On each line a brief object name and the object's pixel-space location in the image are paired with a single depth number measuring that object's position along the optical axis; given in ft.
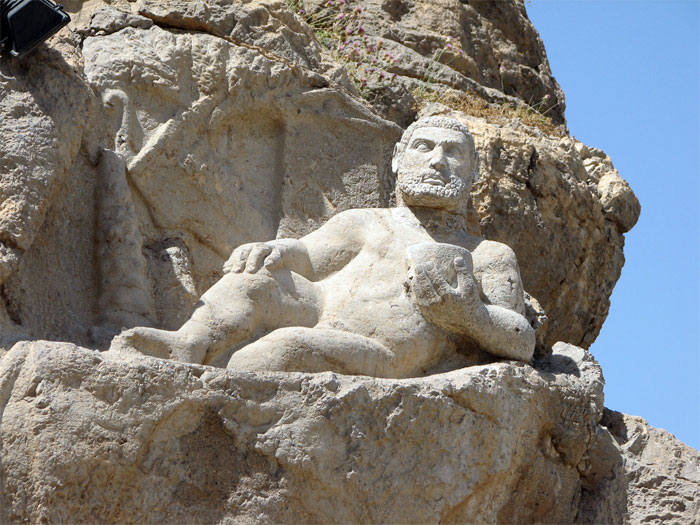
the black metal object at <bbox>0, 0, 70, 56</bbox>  43.87
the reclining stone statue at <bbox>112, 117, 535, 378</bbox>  43.51
